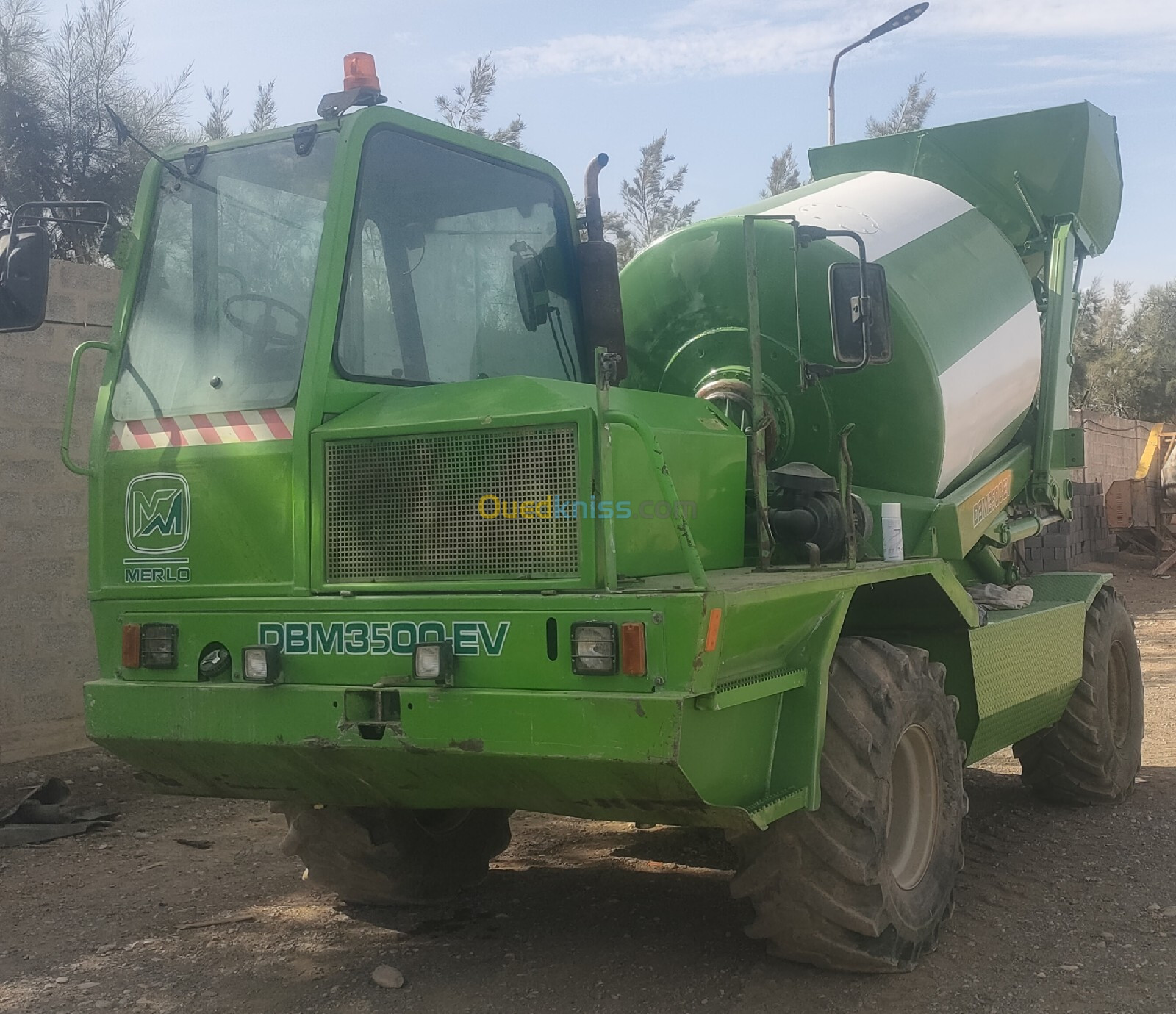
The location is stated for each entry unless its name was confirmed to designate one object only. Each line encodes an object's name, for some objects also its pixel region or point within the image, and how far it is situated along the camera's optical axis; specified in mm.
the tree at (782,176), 28016
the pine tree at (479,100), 20938
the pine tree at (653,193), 26578
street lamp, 12562
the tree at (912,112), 28125
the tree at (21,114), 14258
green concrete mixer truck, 3775
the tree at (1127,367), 36438
